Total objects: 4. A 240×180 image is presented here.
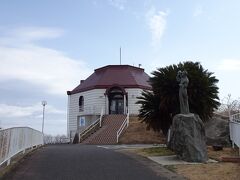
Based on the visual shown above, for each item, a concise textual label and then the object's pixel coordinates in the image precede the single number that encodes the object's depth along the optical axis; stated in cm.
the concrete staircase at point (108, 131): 2094
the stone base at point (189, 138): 862
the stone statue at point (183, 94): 952
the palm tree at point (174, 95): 1196
